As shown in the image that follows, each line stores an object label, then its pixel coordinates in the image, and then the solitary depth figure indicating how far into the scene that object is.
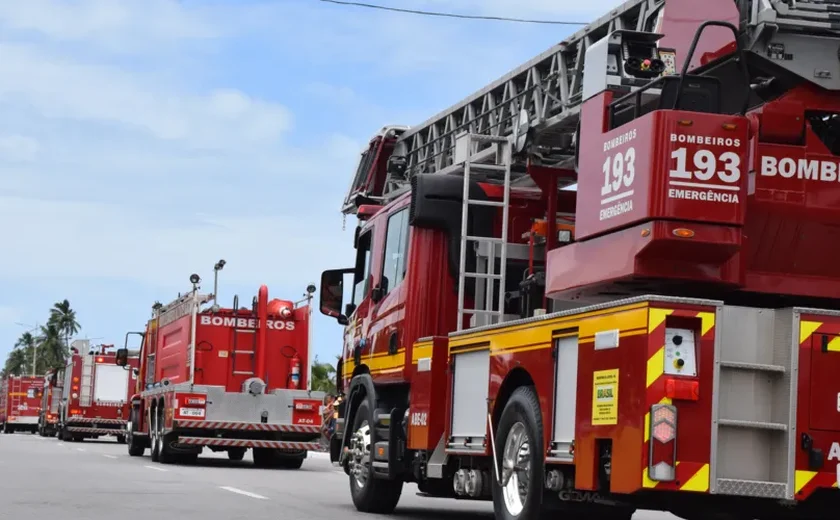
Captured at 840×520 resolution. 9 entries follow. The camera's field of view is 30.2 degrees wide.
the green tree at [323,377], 77.94
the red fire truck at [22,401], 64.88
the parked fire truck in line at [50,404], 52.84
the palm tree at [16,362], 177.00
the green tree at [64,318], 166.38
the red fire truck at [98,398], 45.09
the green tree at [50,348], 159.62
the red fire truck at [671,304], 9.25
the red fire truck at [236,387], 26.48
